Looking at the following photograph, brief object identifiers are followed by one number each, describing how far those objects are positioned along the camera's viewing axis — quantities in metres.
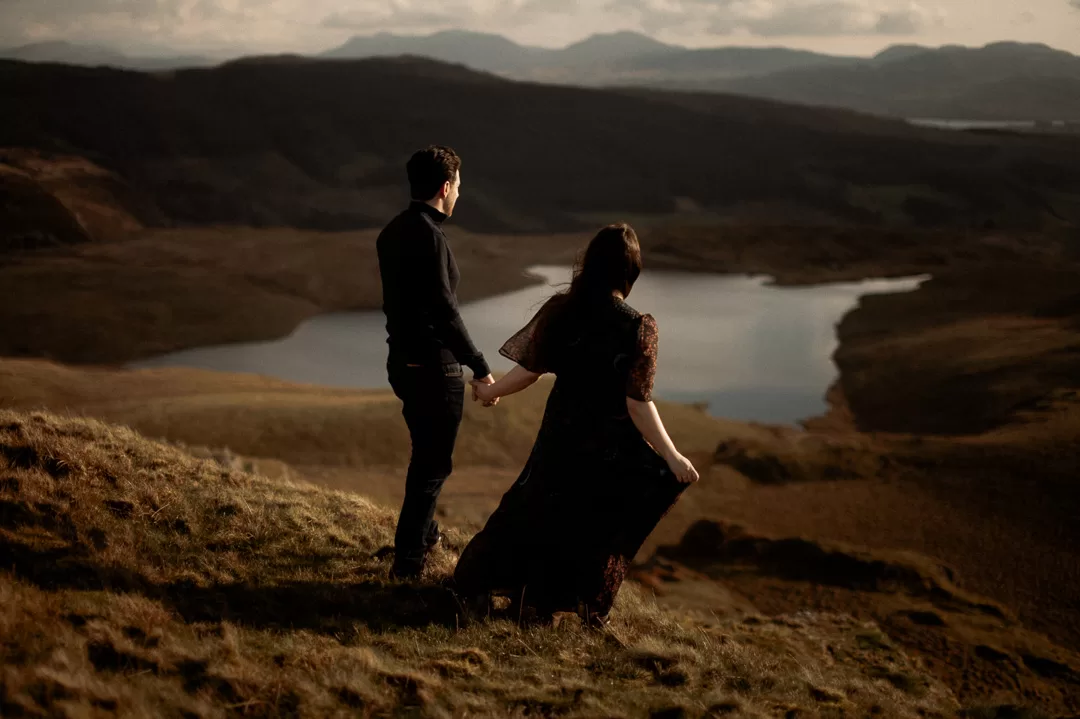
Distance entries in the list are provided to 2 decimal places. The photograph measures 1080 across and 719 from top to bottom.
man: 3.61
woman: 3.42
